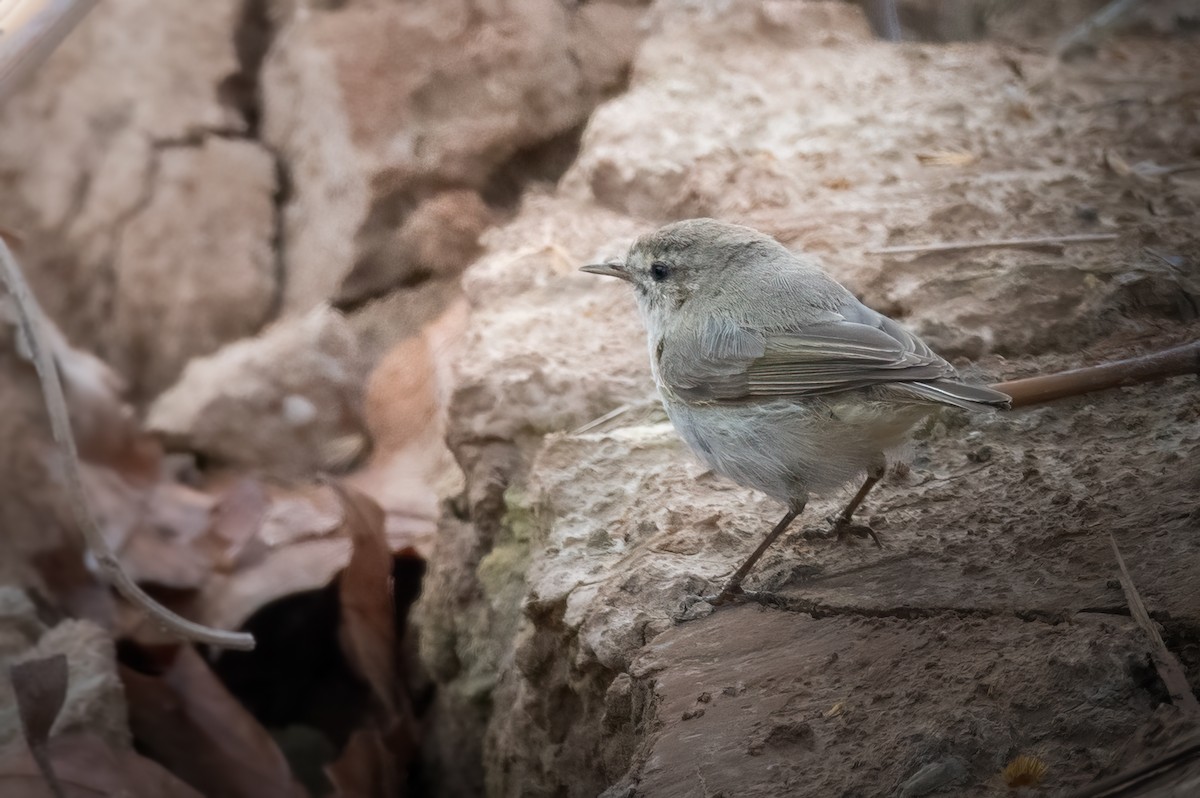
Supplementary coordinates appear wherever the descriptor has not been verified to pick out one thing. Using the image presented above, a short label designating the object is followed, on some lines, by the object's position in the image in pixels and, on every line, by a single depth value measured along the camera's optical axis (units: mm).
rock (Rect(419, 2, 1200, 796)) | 4187
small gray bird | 5035
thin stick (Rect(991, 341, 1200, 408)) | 5555
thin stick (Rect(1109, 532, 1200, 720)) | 3525
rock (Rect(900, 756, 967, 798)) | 3592
